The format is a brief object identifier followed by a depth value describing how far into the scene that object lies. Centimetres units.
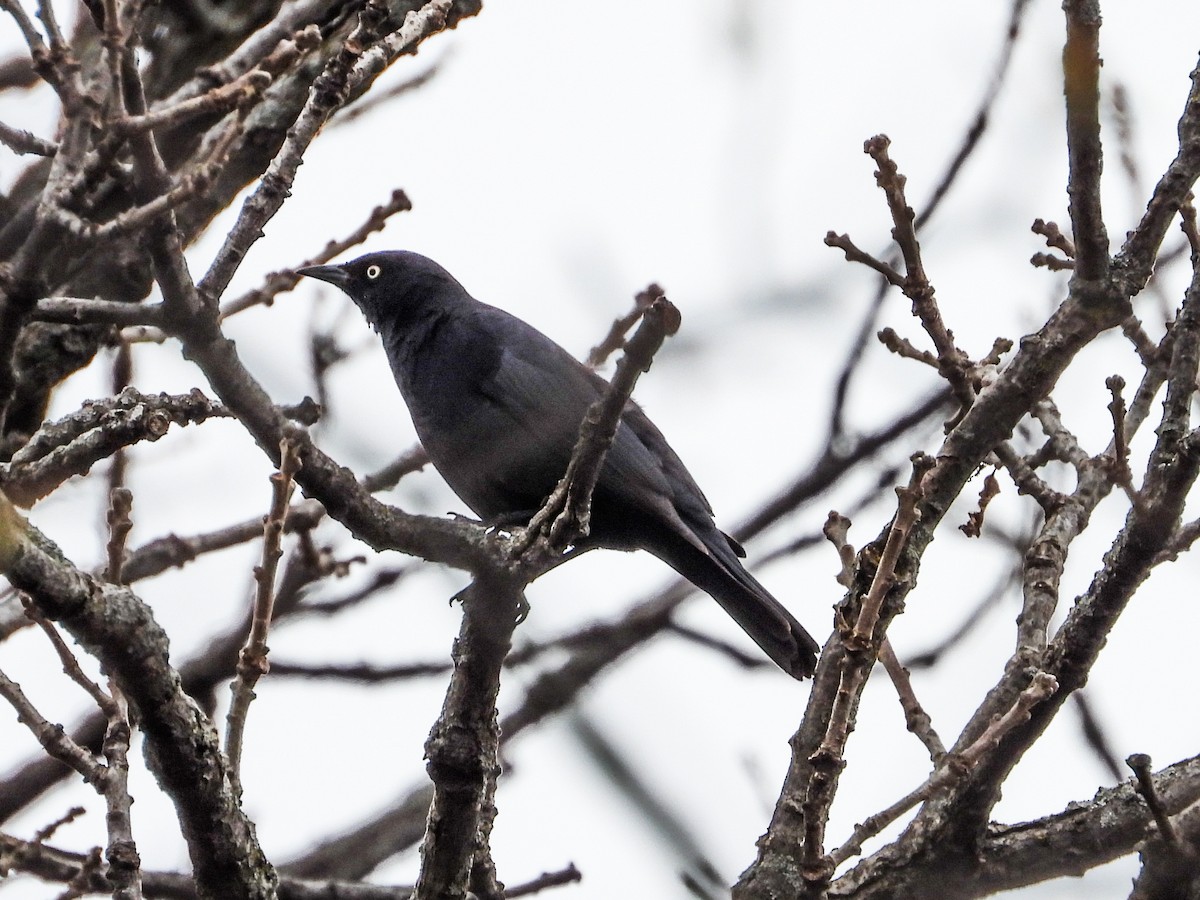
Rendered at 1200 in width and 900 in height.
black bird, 1141
